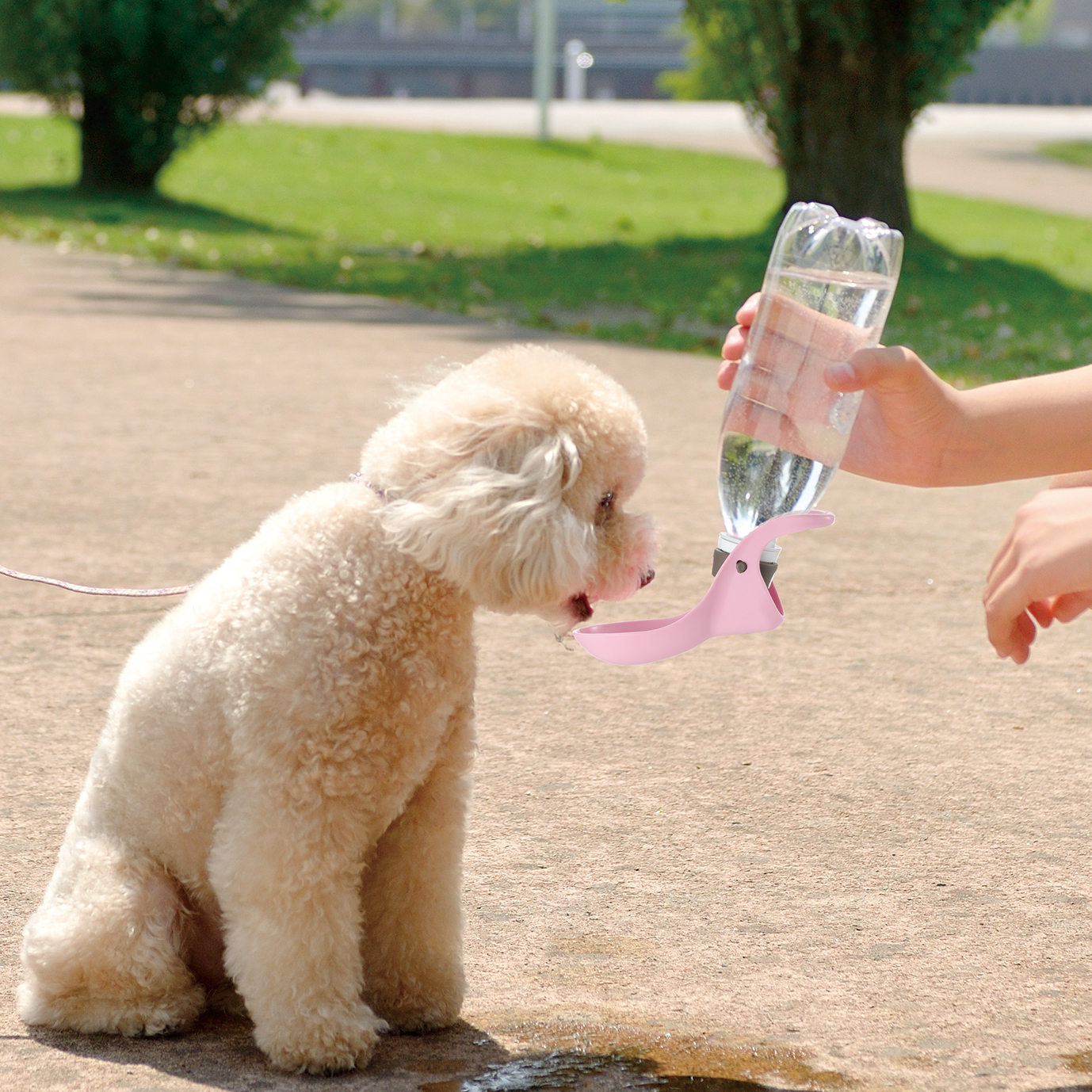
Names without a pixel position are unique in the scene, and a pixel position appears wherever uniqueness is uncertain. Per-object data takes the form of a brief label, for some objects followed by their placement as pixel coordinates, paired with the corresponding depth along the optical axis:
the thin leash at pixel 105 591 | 2.79
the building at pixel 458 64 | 67.44
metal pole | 28.33
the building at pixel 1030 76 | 59.12
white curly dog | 2.34
